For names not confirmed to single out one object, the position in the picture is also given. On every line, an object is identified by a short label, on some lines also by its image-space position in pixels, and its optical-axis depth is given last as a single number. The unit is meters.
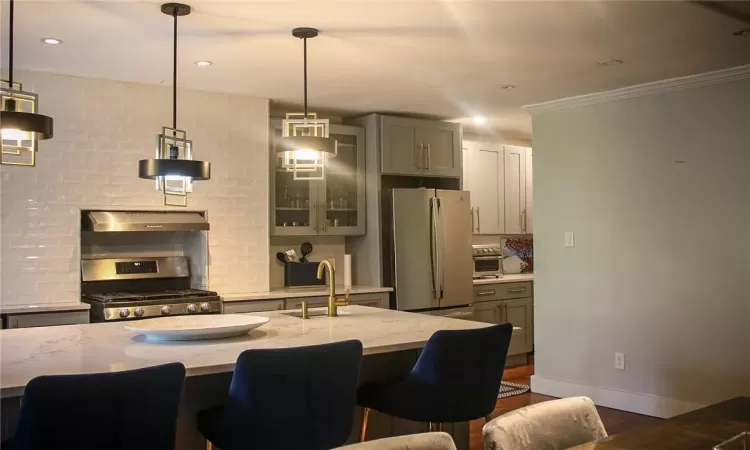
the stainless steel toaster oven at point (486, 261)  6.91
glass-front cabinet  5.53
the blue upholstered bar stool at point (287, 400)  2.13
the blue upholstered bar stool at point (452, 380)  2.56
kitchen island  2.19
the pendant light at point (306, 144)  3.06
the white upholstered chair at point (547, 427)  1.70
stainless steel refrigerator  5.78
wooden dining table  1.68
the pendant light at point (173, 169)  2.66
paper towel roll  3.82
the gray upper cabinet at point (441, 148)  6.09
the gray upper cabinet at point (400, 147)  5.82
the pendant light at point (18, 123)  2.16
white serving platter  2.64
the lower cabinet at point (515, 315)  6.43
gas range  4.31
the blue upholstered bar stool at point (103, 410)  1.80
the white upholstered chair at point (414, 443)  1.50
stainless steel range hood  4.45
